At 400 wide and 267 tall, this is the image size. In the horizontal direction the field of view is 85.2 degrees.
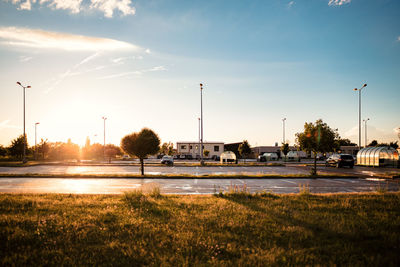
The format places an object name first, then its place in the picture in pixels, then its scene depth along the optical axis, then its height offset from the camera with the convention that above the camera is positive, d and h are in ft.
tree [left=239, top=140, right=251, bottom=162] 140.65 -5.98
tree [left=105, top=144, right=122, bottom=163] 219.37 -13.37
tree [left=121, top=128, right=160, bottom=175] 61.62 -1.48
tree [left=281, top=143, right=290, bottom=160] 159.12 -6.80
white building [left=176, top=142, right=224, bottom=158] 253.03 -10.83
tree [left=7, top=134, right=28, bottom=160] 159.84 -6.04
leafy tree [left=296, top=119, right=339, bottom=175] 69.51 +0.25
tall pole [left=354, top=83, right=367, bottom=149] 121.68 +16.35
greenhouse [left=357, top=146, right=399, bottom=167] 98.17 -8.36
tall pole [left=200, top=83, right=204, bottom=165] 100.52 +16.19
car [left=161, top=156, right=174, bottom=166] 113.30 -11.60
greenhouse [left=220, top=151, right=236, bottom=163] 132.26 -11.18
